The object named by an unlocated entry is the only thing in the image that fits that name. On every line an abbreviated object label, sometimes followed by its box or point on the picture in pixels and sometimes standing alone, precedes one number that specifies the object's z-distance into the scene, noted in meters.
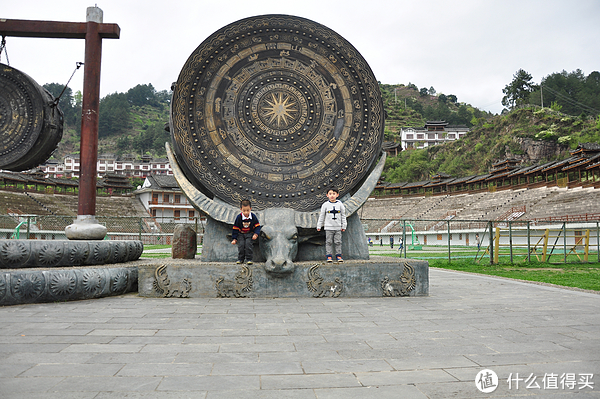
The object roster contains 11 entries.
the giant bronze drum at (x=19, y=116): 8.16
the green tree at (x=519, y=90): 82.29
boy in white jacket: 6.51
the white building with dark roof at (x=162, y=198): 54.83
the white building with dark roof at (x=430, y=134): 94.44
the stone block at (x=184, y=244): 7.93
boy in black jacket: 6.34
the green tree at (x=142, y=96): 148.12
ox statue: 6.39
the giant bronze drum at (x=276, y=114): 7.21
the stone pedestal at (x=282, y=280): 6.05
